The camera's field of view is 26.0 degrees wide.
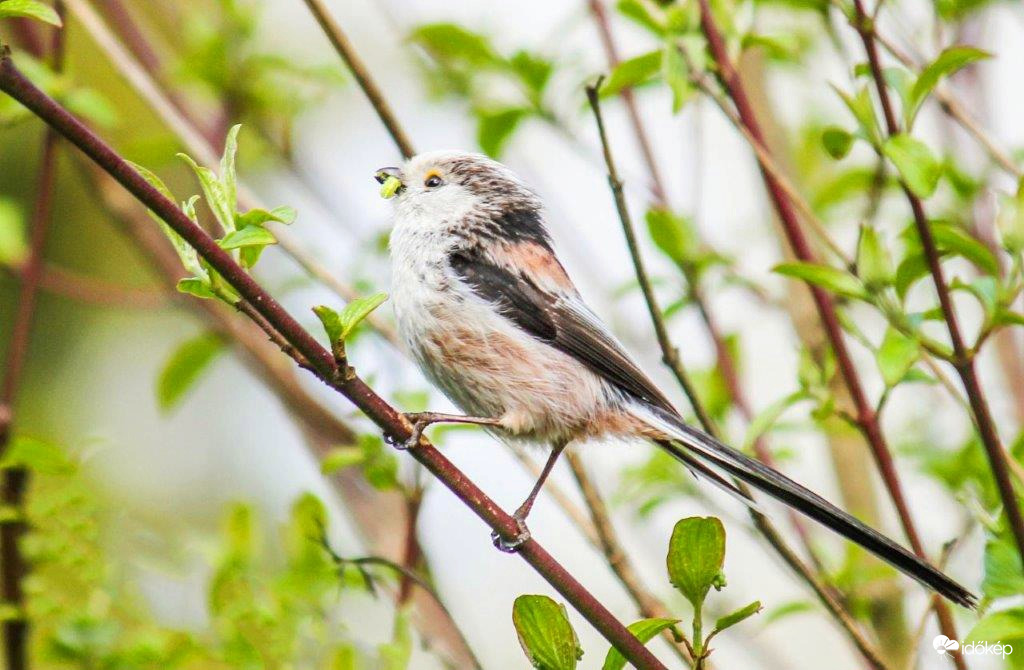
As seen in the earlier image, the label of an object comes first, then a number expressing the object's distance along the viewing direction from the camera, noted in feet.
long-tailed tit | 19.22
